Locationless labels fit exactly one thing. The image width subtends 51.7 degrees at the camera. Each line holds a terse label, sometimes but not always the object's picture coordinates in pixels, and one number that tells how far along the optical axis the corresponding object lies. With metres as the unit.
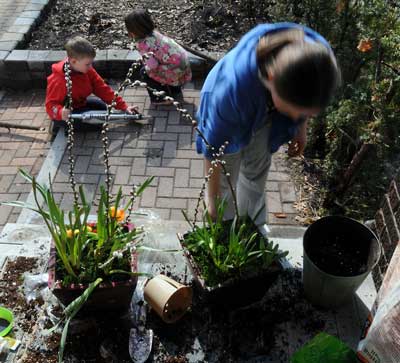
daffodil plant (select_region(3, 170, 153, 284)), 2.02
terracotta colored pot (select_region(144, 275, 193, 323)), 2.22
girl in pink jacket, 4.20
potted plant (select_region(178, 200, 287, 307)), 2.15
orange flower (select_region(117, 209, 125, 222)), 2.27
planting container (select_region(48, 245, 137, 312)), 2.03
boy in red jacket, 3.77
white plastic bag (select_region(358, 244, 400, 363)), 1.77
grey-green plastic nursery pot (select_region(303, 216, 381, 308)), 2.26
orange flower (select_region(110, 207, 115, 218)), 2.17
